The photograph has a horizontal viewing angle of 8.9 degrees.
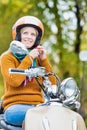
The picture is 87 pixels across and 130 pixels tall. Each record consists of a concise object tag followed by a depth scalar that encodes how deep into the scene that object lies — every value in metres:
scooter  4.34
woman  4.76
